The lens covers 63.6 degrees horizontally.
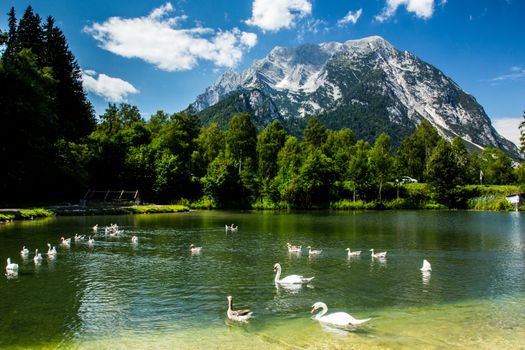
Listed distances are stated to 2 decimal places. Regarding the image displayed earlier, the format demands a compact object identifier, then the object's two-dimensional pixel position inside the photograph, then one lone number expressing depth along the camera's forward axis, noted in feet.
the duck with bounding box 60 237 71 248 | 109.25
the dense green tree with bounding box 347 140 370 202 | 335.88
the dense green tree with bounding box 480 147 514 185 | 409.28
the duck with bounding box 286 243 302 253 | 102.47
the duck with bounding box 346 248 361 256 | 96.78
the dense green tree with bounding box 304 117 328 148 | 426.92
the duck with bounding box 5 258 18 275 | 74.59
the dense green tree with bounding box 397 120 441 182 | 422.41
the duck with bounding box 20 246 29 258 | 91.06
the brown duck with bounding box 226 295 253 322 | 50.01
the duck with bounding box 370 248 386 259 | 93.86
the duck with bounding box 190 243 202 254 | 100.37
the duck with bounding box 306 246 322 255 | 98.40
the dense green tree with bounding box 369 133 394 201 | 339.16
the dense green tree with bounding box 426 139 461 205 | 329.72
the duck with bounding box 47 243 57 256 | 93.61
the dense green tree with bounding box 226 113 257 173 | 372.99
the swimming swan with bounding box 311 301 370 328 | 47.29
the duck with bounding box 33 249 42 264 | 85.56
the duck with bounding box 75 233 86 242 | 118.95
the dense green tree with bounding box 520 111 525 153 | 313.16
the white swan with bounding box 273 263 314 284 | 67.97
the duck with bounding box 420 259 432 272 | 79.68
